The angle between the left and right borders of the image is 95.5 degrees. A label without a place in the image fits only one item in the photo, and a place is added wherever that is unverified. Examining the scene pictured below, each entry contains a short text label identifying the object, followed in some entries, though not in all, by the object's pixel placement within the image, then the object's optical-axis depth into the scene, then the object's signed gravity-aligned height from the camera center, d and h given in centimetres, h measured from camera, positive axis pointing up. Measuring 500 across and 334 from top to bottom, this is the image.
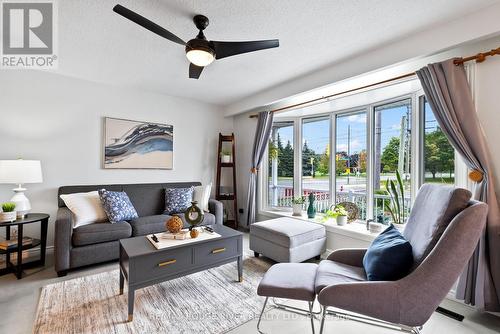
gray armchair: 118 -58
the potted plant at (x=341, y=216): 296 -62
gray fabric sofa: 235 -75
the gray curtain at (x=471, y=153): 169 +14
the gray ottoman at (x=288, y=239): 256 -85
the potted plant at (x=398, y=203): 259 -39
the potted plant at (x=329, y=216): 314 -67
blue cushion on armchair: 138 -57
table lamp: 236 -9
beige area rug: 167 -117
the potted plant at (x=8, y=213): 230 -48
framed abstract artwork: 343 +36
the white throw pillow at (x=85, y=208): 265 -50
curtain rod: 180 +95
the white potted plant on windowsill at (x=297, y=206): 358 -60
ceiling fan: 180 +98
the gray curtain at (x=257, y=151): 393 +30
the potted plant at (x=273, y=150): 406 +33
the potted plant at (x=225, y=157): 440 +21
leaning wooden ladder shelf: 438 -21
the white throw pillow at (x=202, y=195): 363 -45
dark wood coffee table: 173 -78
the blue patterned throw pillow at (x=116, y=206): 281 -50
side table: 233 -86
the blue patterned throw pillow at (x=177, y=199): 347 -50
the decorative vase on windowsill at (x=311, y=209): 339 -61
